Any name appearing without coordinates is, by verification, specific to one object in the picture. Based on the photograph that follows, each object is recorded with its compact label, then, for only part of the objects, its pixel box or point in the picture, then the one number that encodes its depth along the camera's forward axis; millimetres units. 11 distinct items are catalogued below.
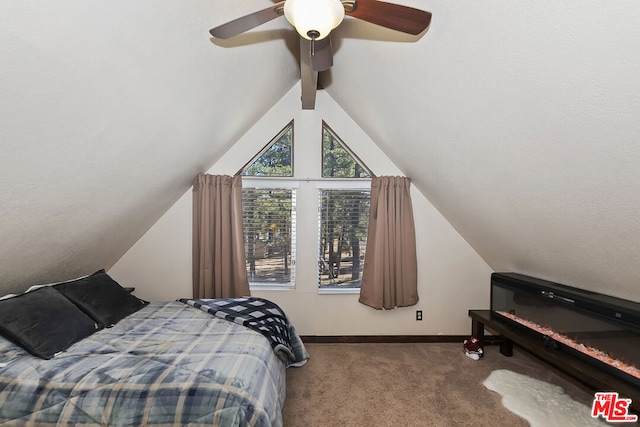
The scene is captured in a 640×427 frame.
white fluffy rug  2072
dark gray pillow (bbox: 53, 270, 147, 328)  2328
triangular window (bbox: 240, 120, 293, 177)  3531
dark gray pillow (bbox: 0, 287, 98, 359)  1835
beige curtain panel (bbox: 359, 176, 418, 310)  3350
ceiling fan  1177
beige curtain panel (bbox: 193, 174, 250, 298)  3254
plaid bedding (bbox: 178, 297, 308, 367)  2230
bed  1466
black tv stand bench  1799
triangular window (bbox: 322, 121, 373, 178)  3562
